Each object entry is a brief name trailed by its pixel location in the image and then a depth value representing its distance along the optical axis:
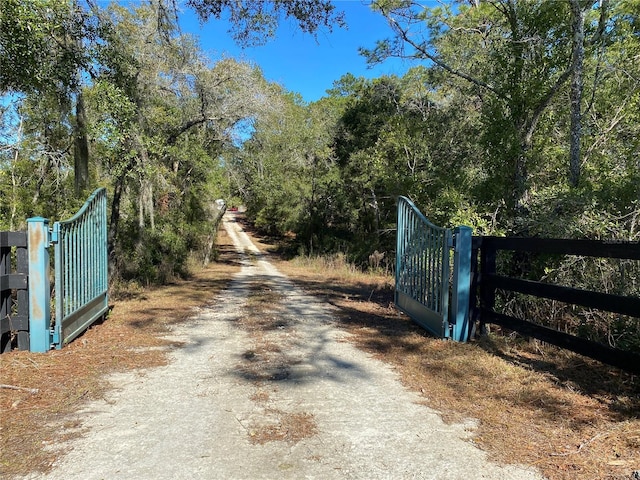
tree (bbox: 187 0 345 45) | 7.51
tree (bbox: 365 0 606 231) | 8.96
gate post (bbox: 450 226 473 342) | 5.81
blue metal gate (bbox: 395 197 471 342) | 5.84
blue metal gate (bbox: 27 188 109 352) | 5.06
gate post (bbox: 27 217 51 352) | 5.05
